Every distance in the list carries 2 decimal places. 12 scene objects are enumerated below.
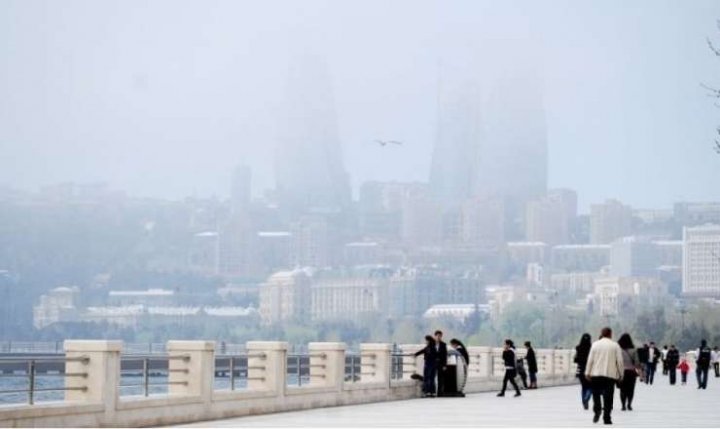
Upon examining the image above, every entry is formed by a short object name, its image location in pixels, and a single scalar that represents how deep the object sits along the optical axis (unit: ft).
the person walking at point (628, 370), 111.96
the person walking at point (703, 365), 178.81
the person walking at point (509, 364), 144.66
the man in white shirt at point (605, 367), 90.79
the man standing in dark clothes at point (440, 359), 133.28
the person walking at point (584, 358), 115.85
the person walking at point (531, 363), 167.43
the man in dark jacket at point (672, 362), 199.87
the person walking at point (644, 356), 196.47
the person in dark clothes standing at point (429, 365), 132.77
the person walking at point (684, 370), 204.95
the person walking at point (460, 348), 136.56
